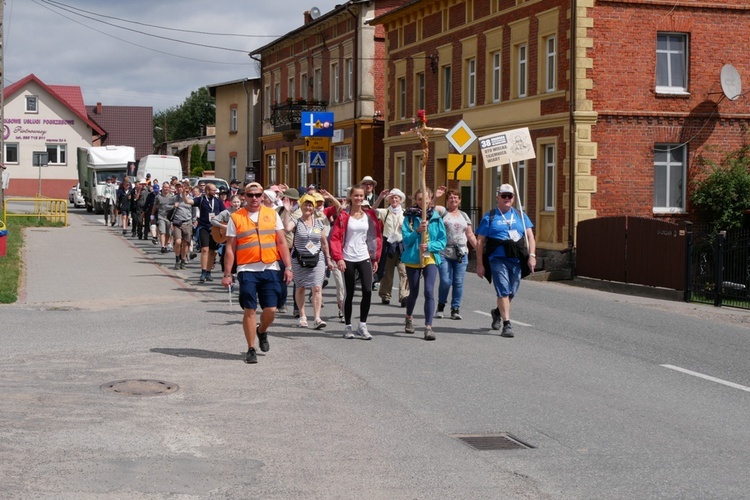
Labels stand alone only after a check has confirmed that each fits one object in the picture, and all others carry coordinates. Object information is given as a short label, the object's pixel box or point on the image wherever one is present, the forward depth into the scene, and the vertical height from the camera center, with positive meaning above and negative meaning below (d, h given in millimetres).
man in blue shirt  13648 -476
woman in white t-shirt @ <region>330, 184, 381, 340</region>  13102 -526
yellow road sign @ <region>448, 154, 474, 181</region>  26750 +945
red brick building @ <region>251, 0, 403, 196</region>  47062 +5106
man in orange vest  11242 -487
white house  81438 +4982
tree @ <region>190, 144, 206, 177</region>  89562 +3750
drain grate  7578 -1569
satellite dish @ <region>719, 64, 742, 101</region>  28372 +3107
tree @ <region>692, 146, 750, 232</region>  28219 +328
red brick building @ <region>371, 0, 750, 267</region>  28312 +2584
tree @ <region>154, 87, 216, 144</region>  141250 +11194
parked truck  55469 +1897
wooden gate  22016 -890
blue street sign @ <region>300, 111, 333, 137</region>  41469 +3000
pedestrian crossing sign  37103 +1436
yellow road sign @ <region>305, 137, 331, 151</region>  37312 +2022
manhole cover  9391 -1514
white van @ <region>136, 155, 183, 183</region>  51969 +1715
